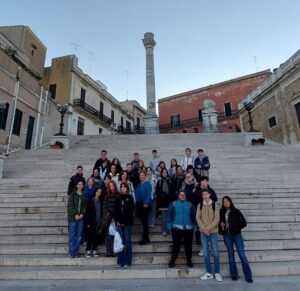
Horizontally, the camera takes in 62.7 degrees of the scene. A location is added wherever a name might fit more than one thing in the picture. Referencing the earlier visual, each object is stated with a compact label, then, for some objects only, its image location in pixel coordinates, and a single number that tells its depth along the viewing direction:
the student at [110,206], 5.06
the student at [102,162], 7.55
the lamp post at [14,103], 16.02
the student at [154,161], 8.12
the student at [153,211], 5.95
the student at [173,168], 6.85
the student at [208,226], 4.38
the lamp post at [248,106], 14.43
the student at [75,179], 6.19
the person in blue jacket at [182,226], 4.71
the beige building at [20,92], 15.91
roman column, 23.97
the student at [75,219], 5.05
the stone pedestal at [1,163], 9.58
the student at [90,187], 5.76
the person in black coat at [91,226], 5.10
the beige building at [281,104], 19.66
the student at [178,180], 5.99
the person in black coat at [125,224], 4.75
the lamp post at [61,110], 14.87
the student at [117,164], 7.16
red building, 32.31
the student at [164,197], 5.77
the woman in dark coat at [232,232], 4.30
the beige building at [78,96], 25.08
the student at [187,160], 8.09
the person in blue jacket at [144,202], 5.51
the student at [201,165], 7.46
